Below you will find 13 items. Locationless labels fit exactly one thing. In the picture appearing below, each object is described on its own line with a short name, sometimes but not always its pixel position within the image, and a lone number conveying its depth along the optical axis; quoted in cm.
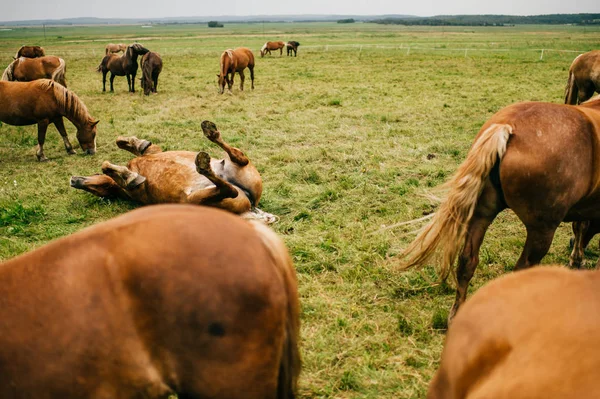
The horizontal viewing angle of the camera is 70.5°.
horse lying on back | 479
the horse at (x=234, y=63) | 1501
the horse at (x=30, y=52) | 1605
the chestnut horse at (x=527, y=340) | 130
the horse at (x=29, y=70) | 1331
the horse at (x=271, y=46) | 3442
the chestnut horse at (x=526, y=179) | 314
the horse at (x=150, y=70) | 1513
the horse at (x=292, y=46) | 3408
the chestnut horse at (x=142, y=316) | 162
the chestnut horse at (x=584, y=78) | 953
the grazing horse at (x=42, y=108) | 783
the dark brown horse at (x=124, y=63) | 1605
